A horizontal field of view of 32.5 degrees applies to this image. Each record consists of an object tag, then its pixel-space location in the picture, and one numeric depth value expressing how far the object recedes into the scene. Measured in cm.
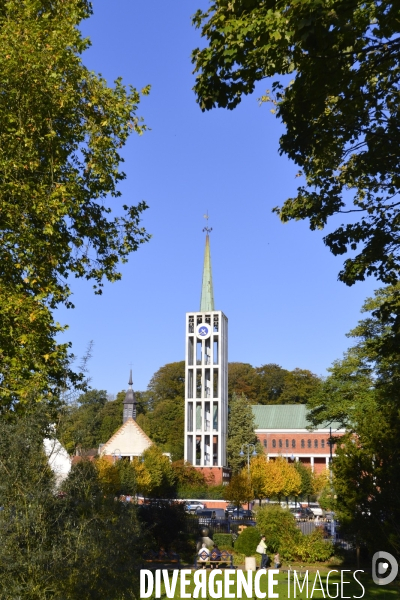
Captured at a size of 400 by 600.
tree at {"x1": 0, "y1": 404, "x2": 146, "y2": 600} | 854
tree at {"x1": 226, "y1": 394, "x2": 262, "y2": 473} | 8406
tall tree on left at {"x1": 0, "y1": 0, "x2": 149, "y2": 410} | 1334
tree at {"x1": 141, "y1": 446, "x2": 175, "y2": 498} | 5331
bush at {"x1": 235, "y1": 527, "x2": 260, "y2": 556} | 2492
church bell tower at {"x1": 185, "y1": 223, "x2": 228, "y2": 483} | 7338
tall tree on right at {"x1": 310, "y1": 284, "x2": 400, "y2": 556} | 1865
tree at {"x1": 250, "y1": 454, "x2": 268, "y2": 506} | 5310
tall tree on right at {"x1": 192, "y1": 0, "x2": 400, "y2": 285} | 791
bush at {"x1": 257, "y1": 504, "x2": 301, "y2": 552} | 2428
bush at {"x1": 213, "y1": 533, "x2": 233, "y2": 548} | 2748
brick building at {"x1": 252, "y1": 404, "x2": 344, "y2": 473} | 9406
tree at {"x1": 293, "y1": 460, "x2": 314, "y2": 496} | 6981
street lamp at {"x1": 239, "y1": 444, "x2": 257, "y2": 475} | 8193
